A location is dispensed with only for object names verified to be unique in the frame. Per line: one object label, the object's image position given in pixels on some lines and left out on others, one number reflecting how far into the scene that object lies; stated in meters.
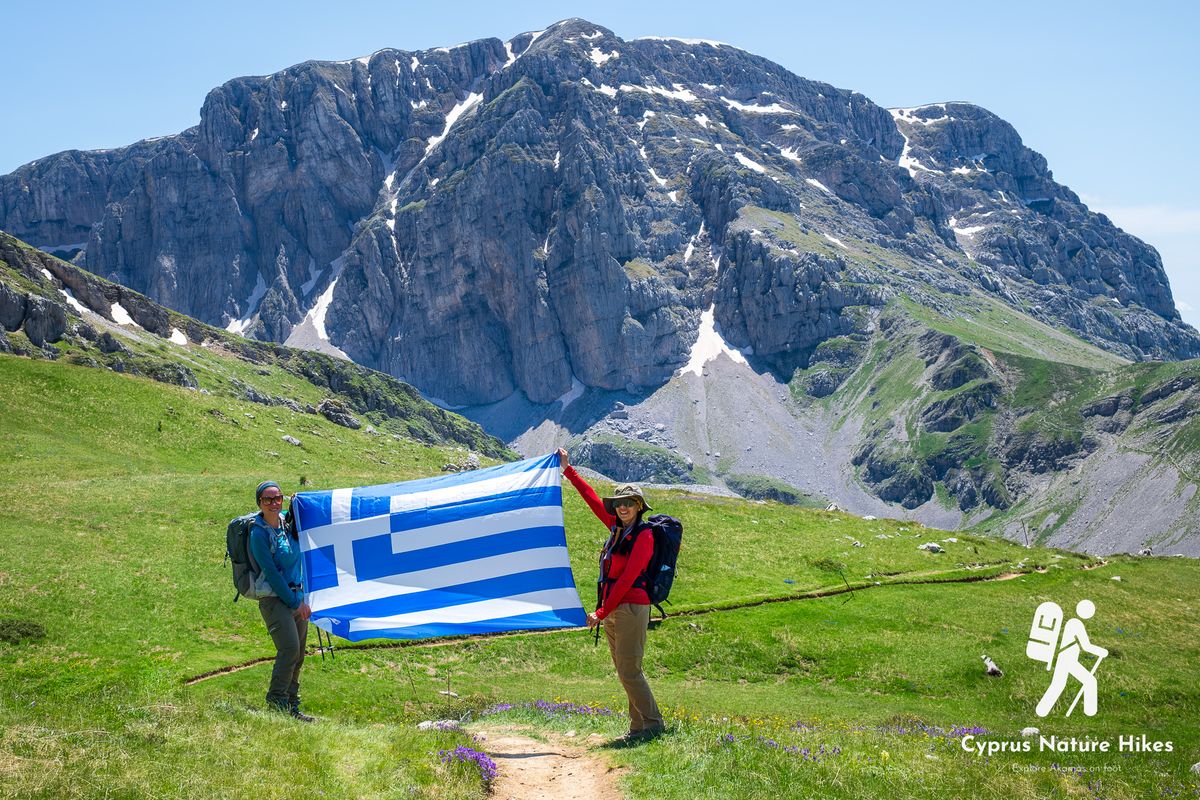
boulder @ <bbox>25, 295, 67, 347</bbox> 101.19
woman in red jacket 15.48
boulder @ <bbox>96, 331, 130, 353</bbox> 114.31
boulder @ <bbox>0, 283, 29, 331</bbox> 98.55
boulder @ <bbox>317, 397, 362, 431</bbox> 119.69
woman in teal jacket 16.86
